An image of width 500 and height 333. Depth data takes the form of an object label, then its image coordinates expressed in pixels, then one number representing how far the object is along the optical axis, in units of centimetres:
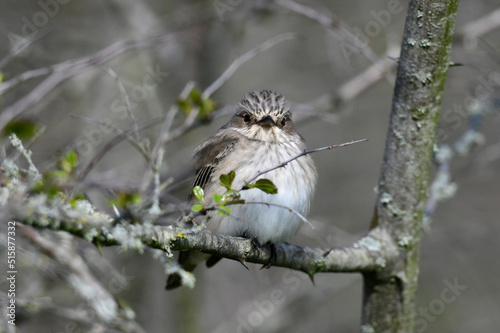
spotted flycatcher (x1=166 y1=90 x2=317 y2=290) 850
